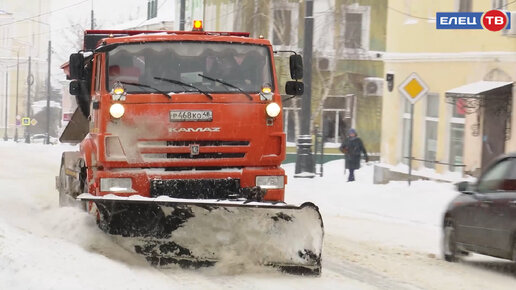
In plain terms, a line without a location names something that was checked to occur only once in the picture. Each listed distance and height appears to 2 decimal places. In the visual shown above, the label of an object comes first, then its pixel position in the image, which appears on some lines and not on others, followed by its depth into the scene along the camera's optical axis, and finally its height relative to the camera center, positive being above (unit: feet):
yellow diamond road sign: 72.54 +1.34
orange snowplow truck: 33.42 -1.80
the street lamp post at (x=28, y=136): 249.98 -10.39
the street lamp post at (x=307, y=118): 83.41 -1.21
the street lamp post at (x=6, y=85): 292.61 +2.19
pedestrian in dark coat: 93.40 -4.29
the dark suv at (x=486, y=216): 36.11 -3.97
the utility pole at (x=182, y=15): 110.73 +9.16
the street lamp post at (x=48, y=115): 232.53 -4.76
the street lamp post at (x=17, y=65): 268.27 +7.83
